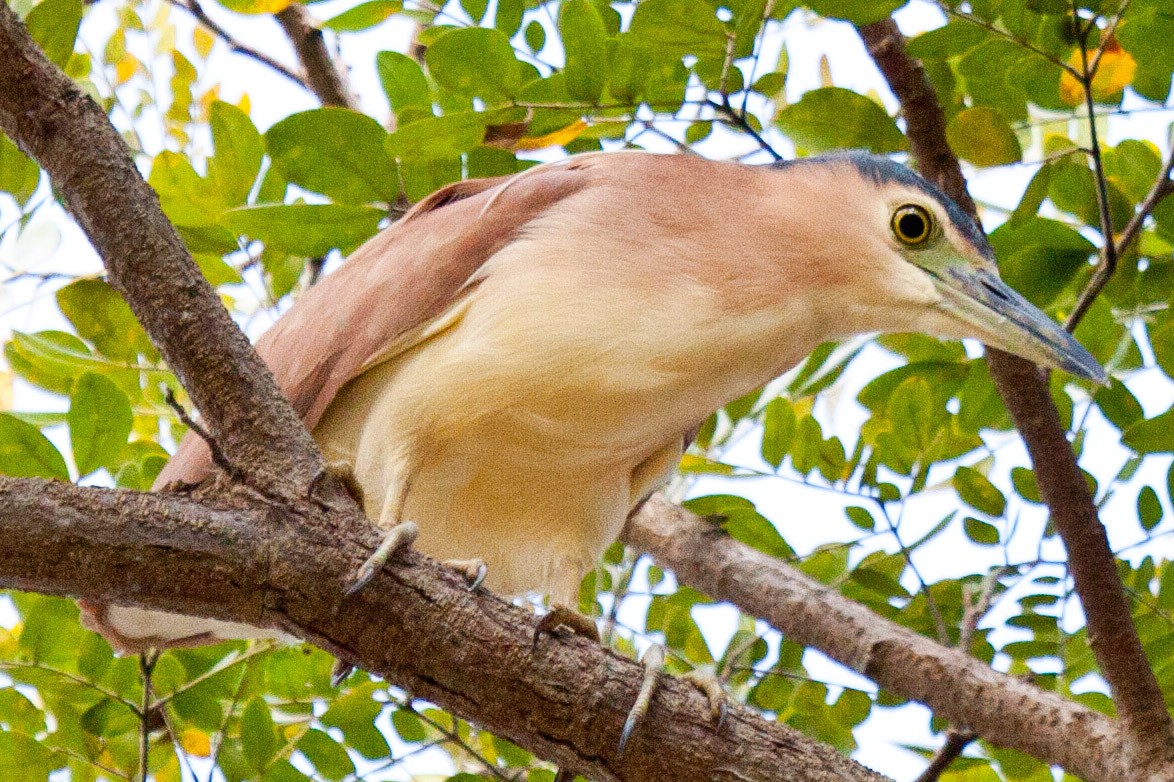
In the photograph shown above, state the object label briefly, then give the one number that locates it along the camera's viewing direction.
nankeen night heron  5.32
